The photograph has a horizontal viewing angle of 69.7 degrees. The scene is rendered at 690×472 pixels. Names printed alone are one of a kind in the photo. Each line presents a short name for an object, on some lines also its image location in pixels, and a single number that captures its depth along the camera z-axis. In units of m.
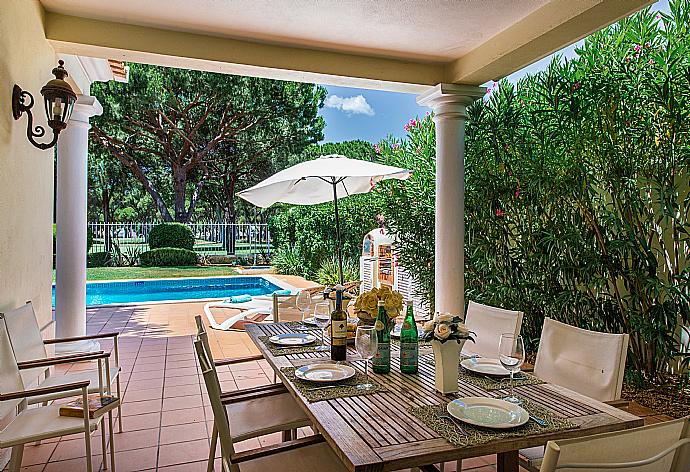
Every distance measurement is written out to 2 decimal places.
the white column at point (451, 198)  4.61
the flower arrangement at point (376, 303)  2.21
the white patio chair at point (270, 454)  1.76
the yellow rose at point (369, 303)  2.28
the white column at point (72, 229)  4.57
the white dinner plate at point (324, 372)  1.94
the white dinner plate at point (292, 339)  2.54
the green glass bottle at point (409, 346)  2.06
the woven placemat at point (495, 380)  1.91
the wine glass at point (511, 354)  1.74
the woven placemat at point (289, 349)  2.41
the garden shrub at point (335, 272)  10.49
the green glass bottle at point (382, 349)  2.08
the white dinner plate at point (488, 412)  1.53
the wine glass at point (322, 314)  2.70
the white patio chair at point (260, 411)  2.23
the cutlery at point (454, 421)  1.48
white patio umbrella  4.54
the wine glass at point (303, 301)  2.88
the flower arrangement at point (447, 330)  1.82
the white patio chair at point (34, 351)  2.58
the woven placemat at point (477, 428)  1.43
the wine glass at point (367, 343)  1.91
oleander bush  3.47
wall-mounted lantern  2.92
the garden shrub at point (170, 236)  14.92
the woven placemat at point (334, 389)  1.79
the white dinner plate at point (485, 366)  2.04
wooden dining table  1.35
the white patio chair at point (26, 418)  2.10
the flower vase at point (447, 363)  1.82
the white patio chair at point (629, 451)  1.12
